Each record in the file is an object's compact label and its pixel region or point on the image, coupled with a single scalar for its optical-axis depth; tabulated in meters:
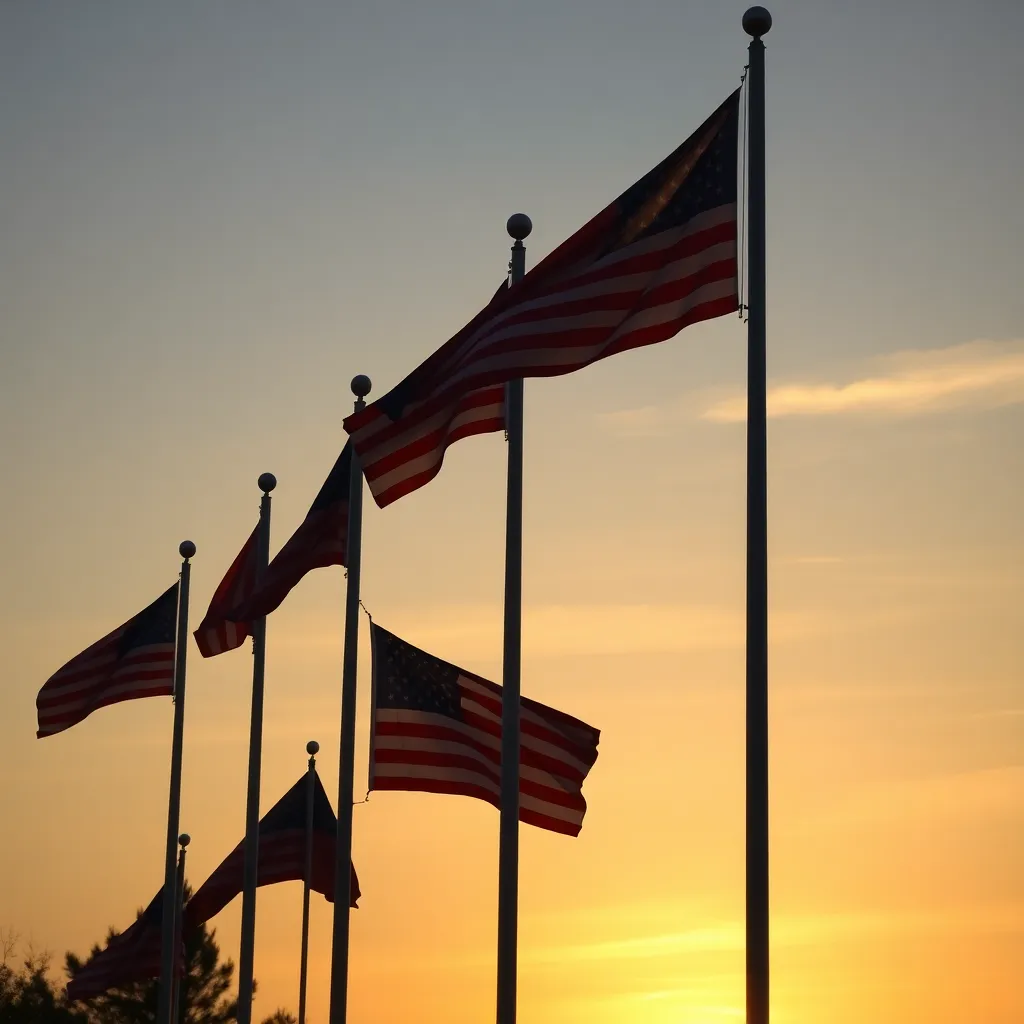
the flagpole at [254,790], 29.67
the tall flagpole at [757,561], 13.93
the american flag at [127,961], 38.06
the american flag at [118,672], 31.52
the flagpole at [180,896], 37.28
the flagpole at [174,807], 32.81
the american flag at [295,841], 32.62
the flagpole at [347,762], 24.19
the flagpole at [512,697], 18.33
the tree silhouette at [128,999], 80.38
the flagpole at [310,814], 32.16
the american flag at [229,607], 29.55
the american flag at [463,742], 21.55
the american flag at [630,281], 16.33
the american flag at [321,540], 25.48
